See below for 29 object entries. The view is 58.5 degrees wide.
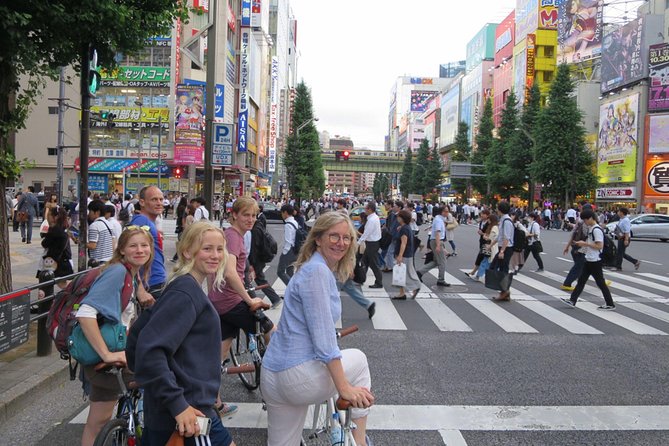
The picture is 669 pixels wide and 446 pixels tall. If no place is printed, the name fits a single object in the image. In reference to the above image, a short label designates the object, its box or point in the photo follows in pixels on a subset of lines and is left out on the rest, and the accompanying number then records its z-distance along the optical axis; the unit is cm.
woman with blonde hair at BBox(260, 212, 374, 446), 281
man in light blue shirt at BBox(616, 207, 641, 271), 1664
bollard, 612
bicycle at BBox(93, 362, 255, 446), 325
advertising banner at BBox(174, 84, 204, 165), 4300
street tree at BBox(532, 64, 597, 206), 4941
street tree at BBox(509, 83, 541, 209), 5725
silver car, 3069
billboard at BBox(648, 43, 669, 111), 4800
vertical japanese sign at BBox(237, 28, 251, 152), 5934
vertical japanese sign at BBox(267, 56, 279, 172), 8938
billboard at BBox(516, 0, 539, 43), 7656
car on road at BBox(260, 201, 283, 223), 3824
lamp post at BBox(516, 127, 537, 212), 5161
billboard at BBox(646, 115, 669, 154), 4859
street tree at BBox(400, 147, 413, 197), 11997
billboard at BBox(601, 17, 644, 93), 5122
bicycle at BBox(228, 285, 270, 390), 481
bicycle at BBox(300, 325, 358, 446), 282
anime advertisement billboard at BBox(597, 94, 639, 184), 5106
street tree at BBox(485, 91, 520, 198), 6041
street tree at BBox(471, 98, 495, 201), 7169
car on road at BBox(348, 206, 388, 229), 2367
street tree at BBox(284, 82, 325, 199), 6806
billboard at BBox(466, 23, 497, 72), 10775
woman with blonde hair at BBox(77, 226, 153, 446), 326
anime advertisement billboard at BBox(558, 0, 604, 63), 6556
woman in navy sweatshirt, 244
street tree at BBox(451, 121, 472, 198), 8266
